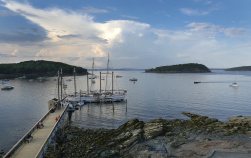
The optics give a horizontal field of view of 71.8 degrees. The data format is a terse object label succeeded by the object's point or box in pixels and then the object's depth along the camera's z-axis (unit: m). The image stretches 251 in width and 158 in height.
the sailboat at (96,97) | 68.75
